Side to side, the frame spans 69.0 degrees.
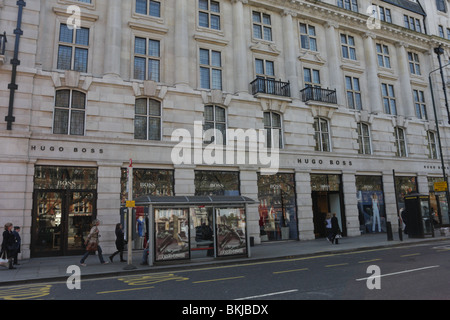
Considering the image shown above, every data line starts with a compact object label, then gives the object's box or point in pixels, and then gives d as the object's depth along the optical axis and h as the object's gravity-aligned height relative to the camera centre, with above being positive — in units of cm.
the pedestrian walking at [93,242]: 1288 -76
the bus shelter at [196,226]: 1283 -30
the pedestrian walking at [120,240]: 1372 -77
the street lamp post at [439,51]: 2313 +1210
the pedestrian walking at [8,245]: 1226 -76
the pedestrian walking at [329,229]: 1882 -81
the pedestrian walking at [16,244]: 1262 -73
